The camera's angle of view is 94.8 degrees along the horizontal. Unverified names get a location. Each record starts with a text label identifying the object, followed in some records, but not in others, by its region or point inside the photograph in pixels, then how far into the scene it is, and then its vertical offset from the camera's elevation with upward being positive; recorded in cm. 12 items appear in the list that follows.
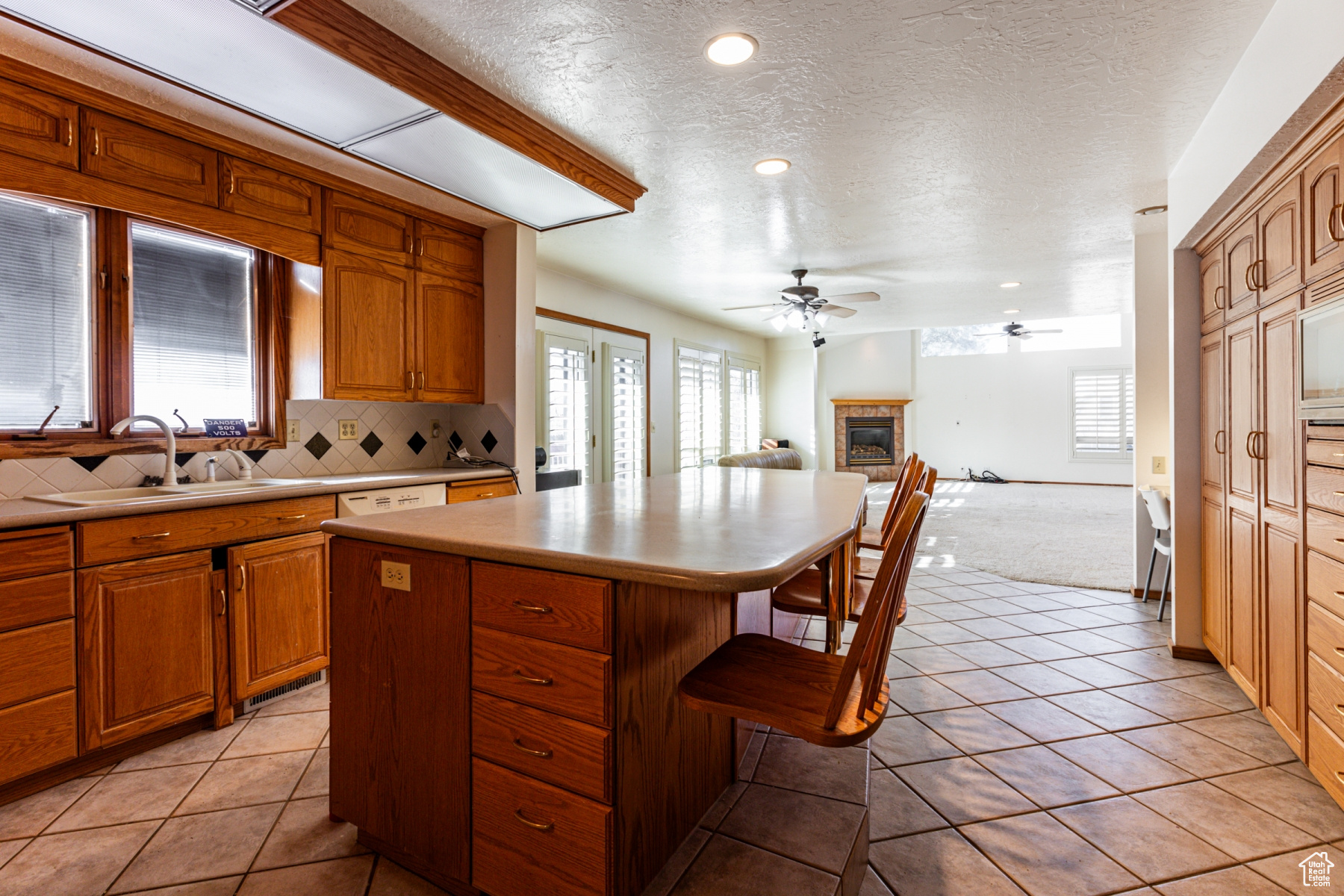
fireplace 1031 +2
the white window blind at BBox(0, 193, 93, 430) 216 +49
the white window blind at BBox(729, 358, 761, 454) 820 +51
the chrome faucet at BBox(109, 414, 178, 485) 239 -3
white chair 323 -42
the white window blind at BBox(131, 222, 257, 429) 253 +53
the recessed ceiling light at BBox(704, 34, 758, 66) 194 +127
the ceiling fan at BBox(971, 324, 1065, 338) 847 +151
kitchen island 120 -52
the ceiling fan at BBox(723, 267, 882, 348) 518 +114
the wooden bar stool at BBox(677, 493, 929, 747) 114 -51
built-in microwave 168 +22
